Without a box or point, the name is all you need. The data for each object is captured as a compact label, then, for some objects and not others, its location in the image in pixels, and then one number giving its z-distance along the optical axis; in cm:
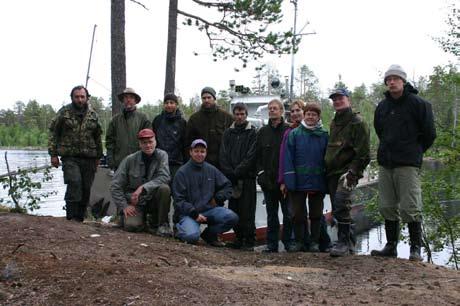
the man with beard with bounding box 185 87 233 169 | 679
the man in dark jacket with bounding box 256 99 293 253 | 627
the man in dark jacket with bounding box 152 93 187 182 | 688
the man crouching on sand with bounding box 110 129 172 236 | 615
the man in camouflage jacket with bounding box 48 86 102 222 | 654
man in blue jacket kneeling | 610
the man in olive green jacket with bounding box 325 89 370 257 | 531
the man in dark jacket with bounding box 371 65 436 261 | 504
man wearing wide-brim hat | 684
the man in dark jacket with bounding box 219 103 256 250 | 640
